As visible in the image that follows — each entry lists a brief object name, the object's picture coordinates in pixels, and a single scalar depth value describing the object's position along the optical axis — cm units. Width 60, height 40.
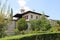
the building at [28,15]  1687
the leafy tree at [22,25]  1370
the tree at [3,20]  670
